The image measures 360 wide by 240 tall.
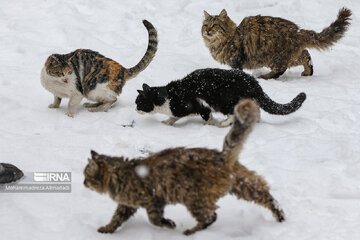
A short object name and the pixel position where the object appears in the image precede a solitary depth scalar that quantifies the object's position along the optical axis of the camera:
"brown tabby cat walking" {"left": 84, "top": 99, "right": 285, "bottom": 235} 8.07
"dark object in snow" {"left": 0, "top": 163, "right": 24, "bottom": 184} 10.18
